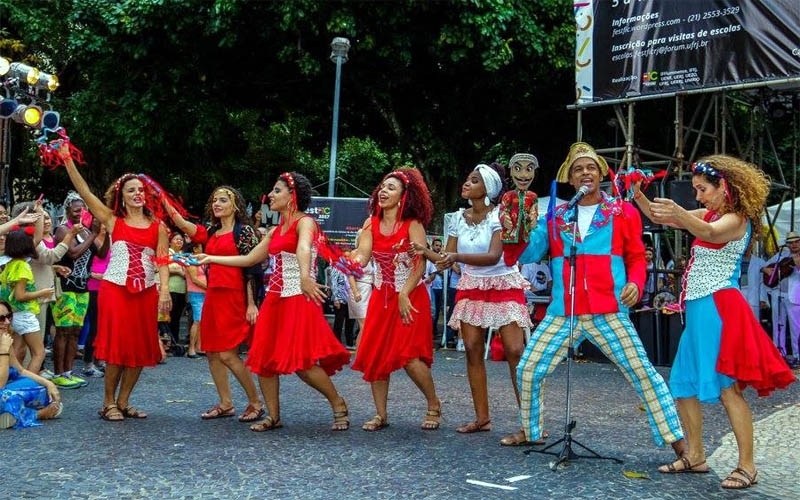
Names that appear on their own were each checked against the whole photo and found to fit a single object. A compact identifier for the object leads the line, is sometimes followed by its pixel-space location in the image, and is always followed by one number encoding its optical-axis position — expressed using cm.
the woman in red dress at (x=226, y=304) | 680
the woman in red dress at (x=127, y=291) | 670
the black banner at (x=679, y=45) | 1226
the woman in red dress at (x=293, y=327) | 626
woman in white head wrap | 622
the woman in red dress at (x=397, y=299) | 639
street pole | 1527
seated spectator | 638
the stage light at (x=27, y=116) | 906
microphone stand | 525
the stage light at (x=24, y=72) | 955
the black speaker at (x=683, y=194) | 1116
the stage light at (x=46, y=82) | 969
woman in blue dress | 486
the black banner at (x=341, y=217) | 1510
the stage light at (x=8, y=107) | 914
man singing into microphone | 525
